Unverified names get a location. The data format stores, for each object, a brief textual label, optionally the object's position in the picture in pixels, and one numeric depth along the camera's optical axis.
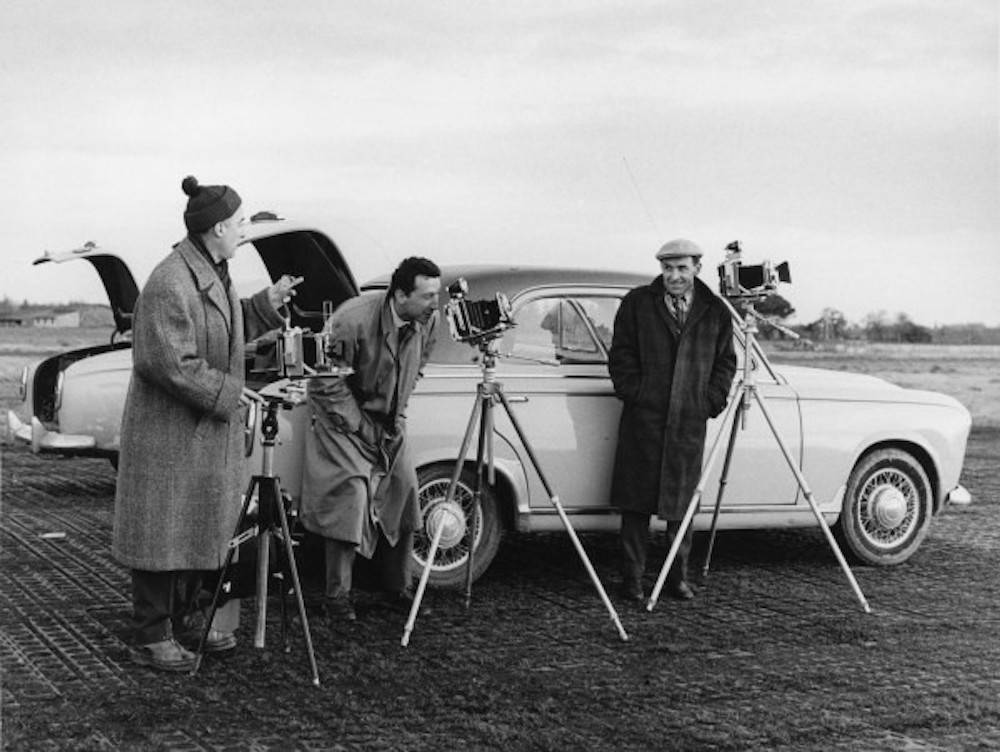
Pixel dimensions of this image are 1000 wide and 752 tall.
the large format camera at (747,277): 8.09
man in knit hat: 6.14
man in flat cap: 8.22
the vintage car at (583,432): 8.16
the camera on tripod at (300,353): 6.20
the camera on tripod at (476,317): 7.32
